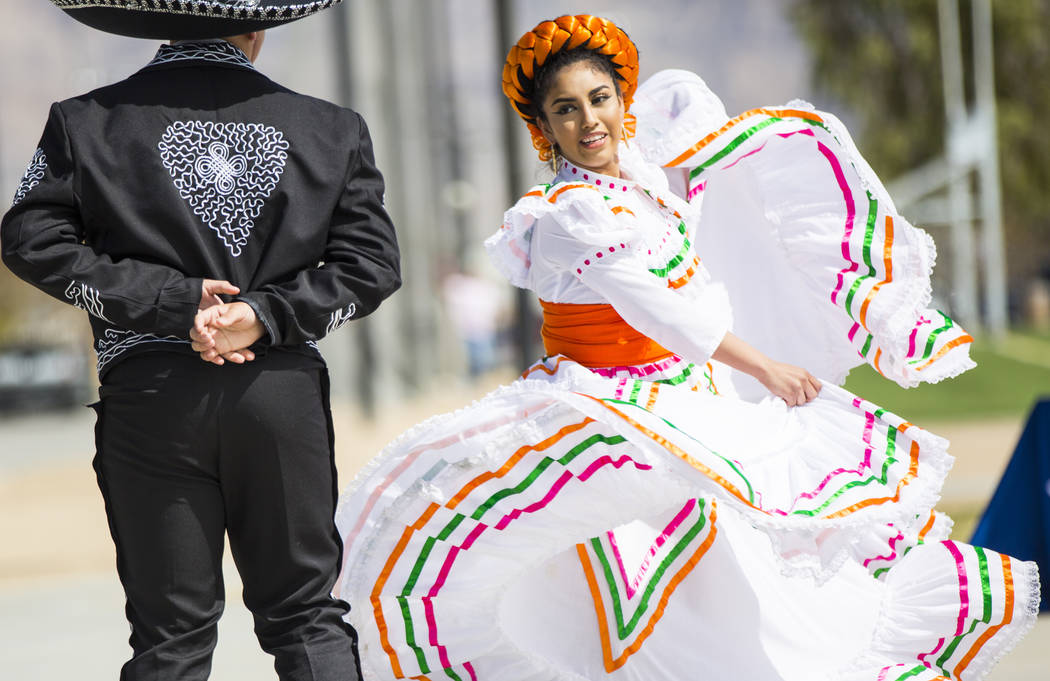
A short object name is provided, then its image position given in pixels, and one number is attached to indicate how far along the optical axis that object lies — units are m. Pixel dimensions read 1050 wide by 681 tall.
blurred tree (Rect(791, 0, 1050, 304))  85.19
